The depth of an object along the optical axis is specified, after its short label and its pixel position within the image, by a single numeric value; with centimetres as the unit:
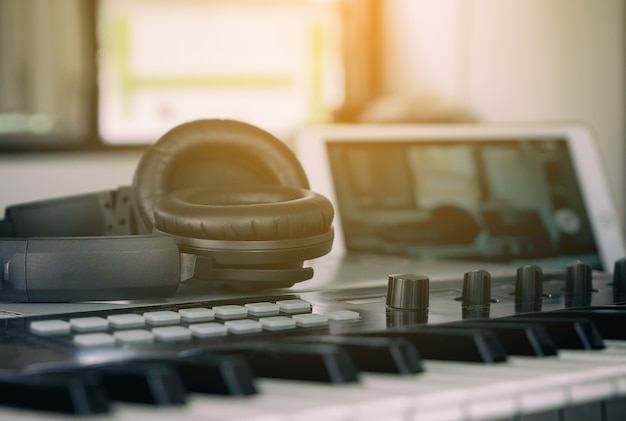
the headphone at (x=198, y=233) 78
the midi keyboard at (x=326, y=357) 65
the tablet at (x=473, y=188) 117
